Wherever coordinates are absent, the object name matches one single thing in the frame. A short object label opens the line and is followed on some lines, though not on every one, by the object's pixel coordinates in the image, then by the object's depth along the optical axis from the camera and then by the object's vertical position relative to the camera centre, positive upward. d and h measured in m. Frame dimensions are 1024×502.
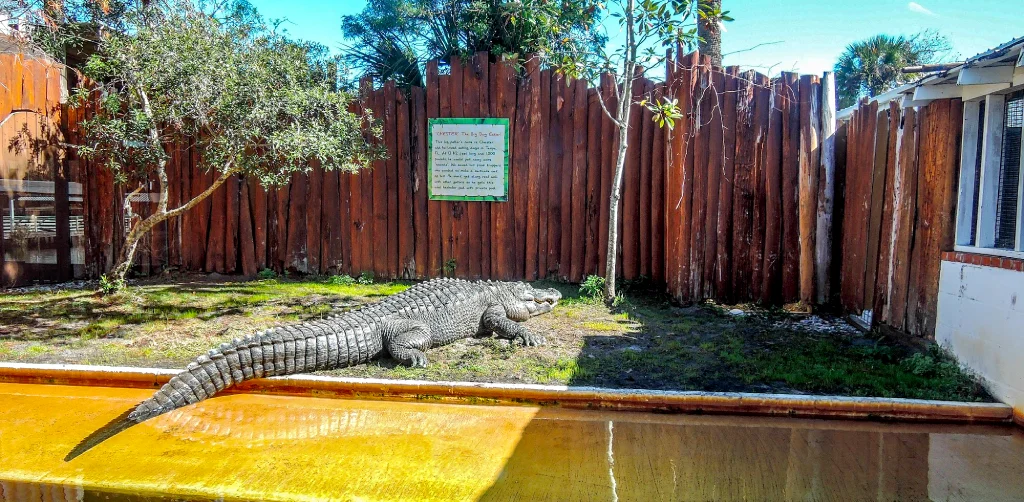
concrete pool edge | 4.06 -1.27
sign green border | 8.77 +0.86
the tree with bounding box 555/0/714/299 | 6.66 +1.85
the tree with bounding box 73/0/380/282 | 6.56 +1.21
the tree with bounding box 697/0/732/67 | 9.58 +2.95
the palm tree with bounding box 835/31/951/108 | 21.23 +5.64
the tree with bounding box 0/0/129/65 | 7.52 +2.37
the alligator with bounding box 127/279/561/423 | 4.38 -1.06
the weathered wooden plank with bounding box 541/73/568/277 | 8.58 +0.66
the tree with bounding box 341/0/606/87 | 11.75 +3.72
